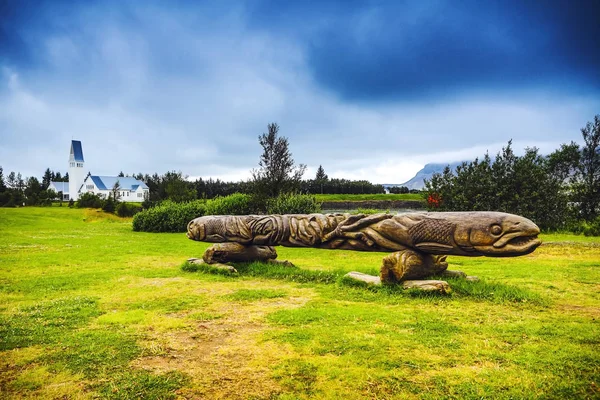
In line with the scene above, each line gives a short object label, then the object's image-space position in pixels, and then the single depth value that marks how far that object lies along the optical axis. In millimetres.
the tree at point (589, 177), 20328
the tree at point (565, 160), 22906
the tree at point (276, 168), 21781
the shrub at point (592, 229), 15531
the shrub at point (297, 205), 16906
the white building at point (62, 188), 76344
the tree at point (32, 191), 43250
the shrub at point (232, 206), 19344
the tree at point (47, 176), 92400
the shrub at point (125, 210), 30453
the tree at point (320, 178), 51738
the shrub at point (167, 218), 20000
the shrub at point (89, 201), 35719
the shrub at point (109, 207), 31547
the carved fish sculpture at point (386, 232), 5652
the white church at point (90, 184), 71812
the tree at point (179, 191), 29645
